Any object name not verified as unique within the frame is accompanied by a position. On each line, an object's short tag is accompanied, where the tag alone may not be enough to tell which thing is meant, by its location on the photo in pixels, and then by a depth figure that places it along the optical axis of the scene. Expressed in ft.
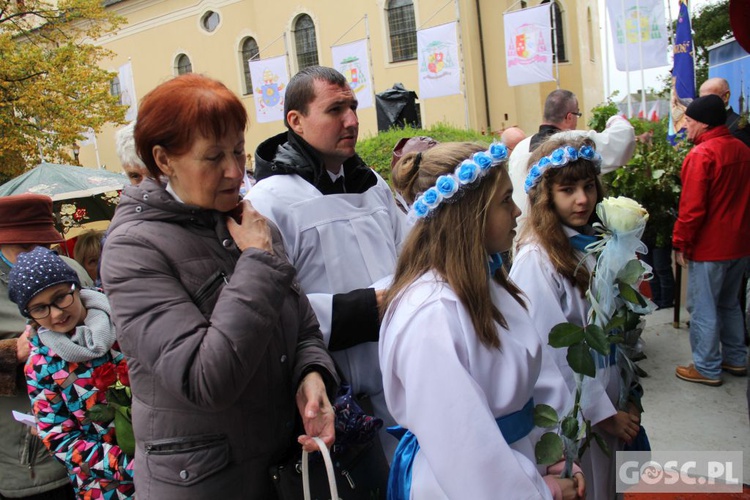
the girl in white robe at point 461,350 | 5.29
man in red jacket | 15.79
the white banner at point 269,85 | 57.11
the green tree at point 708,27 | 104.98
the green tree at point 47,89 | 43.42
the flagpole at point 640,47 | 40.29
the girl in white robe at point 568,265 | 8.25
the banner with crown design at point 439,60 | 50.88
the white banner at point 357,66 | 52.42
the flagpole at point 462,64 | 75.25
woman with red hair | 4.91
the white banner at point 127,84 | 68.02
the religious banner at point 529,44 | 45.88
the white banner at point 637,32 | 40.29
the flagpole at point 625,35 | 40.82
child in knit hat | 7.69
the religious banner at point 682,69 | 30.83
